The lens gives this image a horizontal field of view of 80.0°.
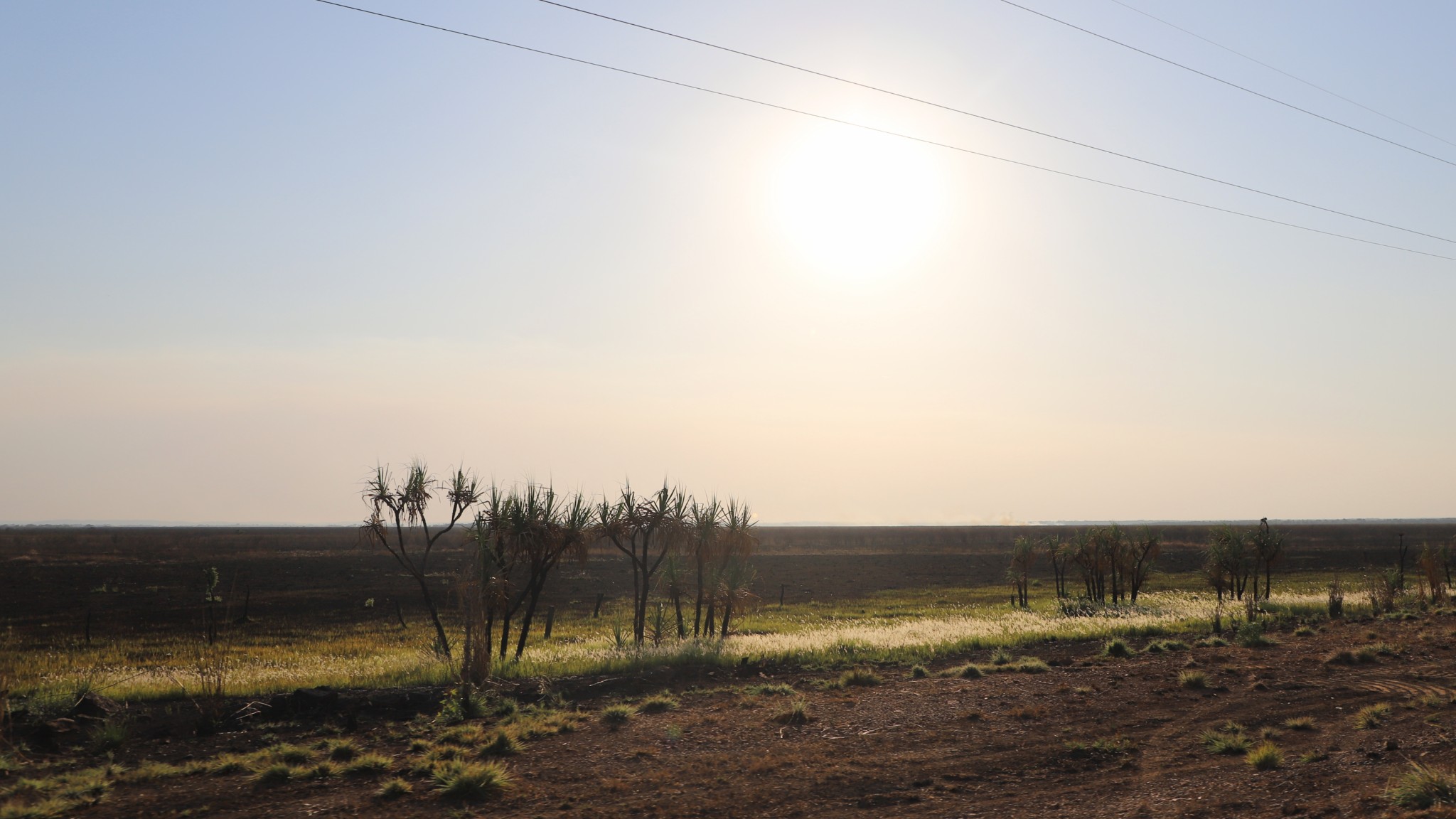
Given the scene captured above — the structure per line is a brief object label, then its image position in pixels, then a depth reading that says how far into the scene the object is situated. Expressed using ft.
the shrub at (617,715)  42.11
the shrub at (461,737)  37.52
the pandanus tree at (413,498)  68.80
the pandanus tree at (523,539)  66.64
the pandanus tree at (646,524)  75.25
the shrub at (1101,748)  34.42
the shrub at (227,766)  32.42
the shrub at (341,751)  34.53
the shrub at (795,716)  41.47
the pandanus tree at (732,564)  79.97
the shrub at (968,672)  54.70
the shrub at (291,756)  33.86
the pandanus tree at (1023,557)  124.88
